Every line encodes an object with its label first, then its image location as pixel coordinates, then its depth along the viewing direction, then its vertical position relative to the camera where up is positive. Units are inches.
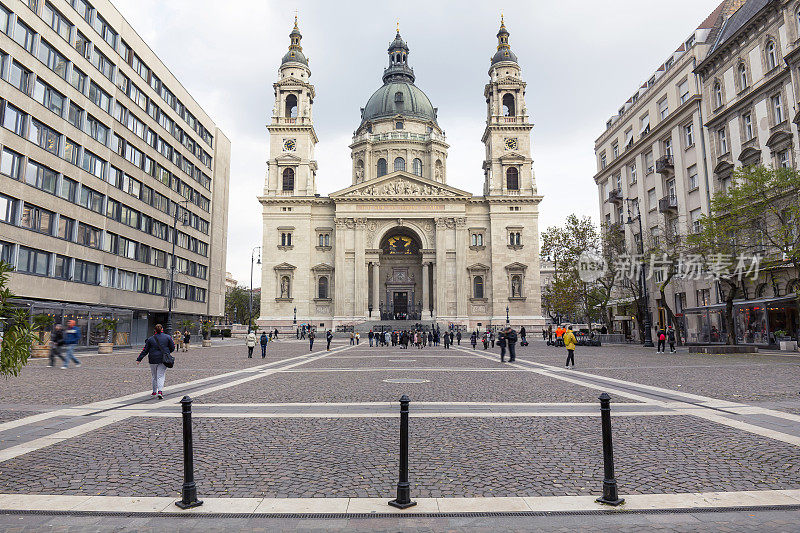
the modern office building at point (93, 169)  1168.8 +446.2
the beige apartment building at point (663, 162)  1492.4 +530.8
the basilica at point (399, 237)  2532.0 +439.3
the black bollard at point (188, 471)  179.3 -52.3
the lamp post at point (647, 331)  1344.9 -25.6
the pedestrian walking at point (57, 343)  760.3 -27.6
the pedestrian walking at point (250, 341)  1016.3 -34.6
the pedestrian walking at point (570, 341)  729.6 -26.8
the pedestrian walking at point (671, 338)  1106.1 -35.0
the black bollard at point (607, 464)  182.1 -50.9
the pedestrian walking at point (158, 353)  442.9 -25.7
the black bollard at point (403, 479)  178.5 -55.2
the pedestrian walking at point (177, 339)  1323.9 -38.9
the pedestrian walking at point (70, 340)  770.2 -24.1
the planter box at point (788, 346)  1042.7 -50.5
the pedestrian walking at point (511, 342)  862.3 -32.8
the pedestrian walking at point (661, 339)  1082.2 -36.5
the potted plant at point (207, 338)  1575.4 -44.7
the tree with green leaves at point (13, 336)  239.9 -5.7
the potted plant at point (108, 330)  1147.9 -14.7
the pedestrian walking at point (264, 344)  1018.7 -41.8
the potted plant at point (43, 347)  993.7 -43.9
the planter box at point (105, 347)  1145.4 -50.9
